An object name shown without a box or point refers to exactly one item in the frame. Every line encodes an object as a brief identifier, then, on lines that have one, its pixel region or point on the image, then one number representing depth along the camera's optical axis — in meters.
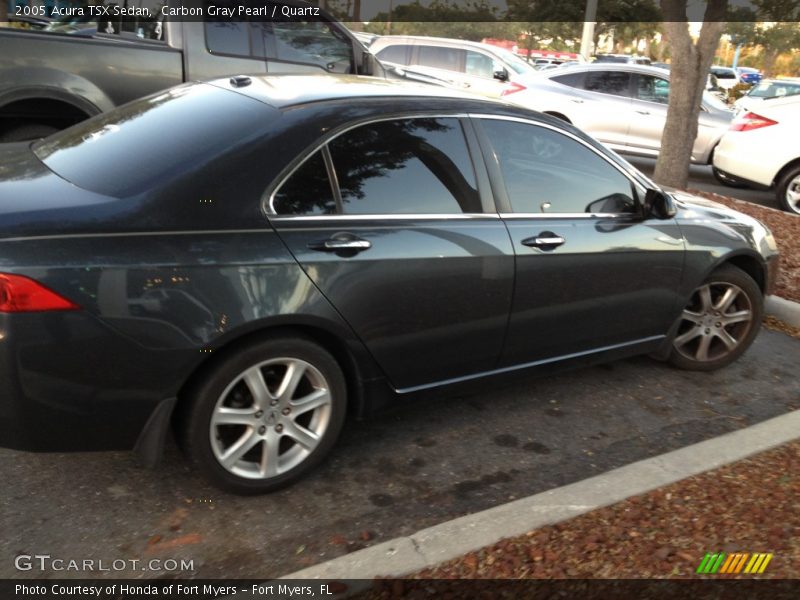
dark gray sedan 2.67
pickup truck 5.72
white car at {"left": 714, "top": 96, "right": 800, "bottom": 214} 9.32
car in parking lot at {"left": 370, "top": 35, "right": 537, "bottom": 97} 14.06
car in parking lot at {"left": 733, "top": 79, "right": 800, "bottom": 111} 16.42
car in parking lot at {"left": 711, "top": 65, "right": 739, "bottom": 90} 37.50
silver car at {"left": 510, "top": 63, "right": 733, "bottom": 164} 12.05
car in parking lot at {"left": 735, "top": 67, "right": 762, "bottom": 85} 48.09
